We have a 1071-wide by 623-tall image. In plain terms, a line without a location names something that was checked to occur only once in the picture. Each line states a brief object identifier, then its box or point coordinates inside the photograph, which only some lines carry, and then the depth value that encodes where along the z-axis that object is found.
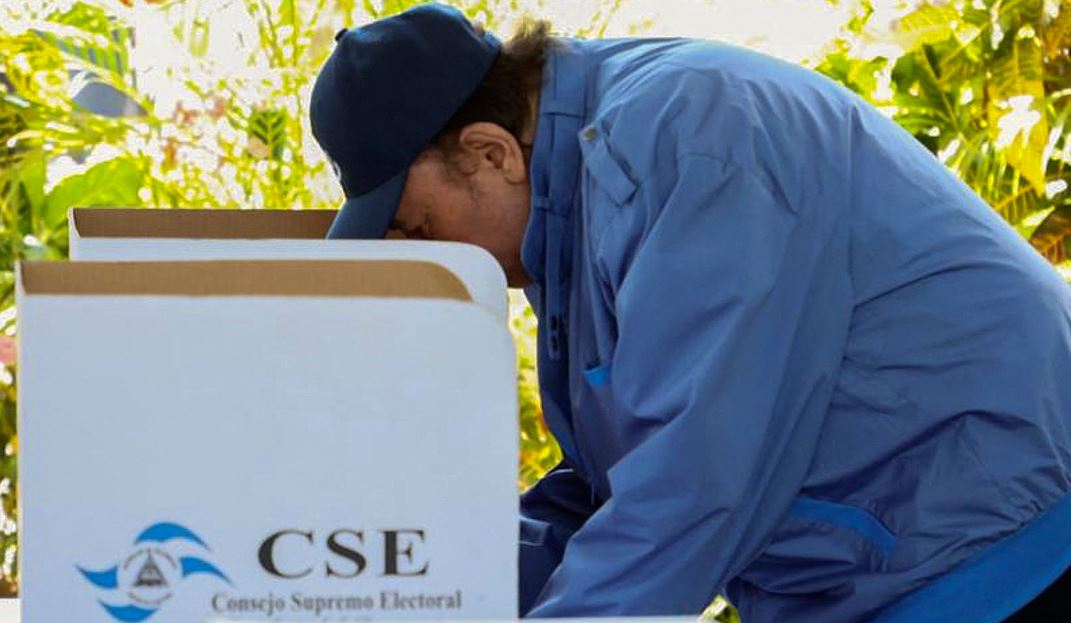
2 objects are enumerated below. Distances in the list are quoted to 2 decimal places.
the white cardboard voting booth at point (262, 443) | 2.56
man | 2.90
